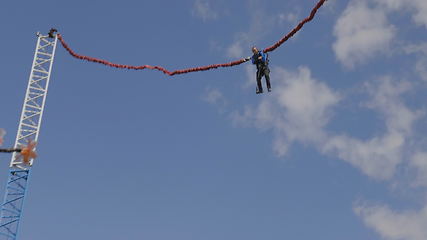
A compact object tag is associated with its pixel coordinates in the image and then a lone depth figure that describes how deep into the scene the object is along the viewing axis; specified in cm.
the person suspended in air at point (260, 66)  2325
